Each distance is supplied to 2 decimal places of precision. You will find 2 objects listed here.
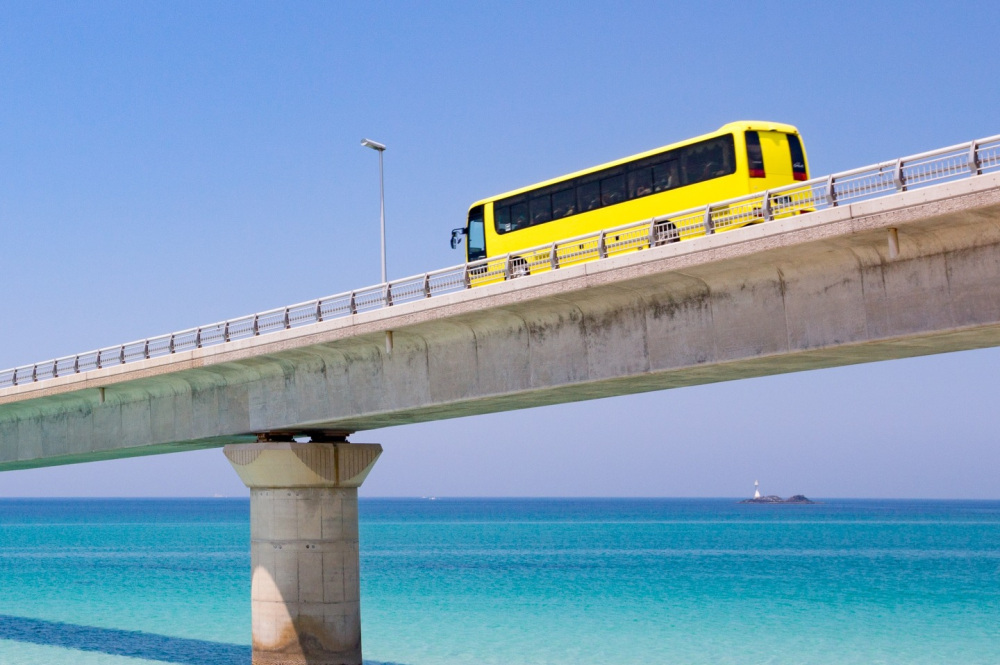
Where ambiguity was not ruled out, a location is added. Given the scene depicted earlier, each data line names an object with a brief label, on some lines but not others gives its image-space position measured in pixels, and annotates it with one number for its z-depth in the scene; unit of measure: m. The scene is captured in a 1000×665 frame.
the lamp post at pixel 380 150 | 33.70
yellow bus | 24.97
